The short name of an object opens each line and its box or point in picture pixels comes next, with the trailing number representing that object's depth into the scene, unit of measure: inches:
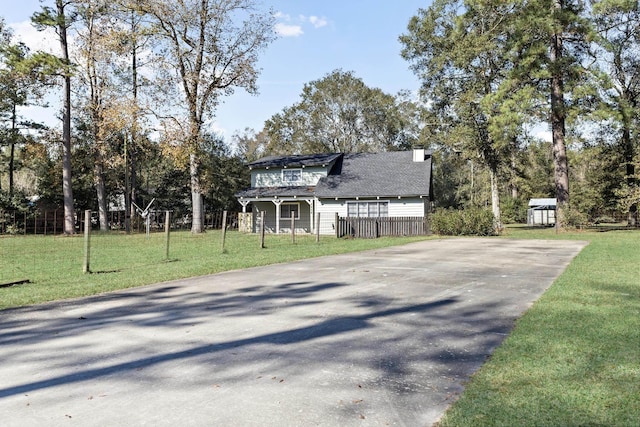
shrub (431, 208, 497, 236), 977.5
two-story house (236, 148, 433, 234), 1103.6
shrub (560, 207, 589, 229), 1062.4
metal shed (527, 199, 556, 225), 1726.1
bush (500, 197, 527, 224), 1905.8
